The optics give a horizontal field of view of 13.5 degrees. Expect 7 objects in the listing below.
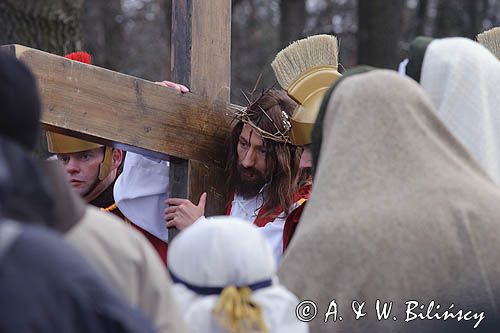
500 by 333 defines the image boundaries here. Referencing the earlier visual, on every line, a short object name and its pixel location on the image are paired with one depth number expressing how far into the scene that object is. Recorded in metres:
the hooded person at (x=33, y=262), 3.51
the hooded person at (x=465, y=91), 6.19
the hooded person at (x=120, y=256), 4.22
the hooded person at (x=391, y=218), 5.44
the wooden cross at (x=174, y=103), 7.92
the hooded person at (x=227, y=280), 4.70
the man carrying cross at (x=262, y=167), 8.64
